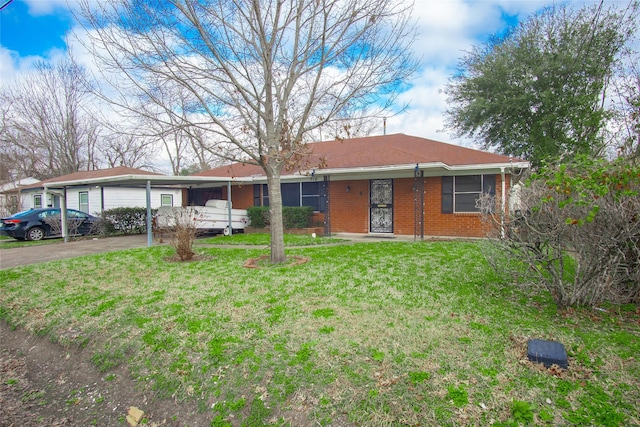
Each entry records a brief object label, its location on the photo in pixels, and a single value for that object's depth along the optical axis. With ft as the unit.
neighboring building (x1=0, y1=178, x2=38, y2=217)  72.84
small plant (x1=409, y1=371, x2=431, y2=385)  10.03
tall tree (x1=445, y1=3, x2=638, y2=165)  56.39
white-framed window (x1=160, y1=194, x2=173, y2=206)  72.13
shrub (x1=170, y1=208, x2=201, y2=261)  28.25
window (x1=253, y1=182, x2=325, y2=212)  48.96
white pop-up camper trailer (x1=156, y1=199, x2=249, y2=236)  44.55
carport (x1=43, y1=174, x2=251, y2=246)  38.07
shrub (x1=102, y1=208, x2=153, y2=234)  55.67
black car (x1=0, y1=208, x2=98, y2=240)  48.91
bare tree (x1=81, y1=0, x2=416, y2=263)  23.99
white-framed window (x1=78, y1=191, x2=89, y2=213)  67.15
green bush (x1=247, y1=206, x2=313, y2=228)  46.50
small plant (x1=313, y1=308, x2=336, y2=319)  15.14
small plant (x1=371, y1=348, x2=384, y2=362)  11.27
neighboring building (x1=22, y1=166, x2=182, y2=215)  63.82
